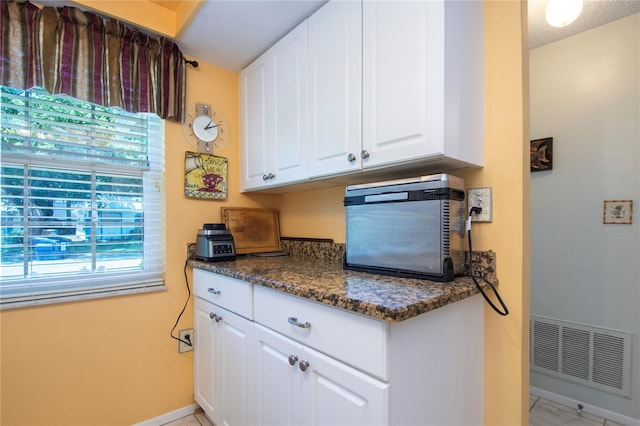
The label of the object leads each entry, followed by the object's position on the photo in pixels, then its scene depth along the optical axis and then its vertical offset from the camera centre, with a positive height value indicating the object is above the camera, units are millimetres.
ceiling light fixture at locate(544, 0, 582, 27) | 1400 +928
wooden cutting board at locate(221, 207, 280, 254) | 2006 -111
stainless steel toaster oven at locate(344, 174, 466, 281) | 1079 -60
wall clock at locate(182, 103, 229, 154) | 1897 +528
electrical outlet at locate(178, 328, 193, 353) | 1834 -760
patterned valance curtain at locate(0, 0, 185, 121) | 1371 +763
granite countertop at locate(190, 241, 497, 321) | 811 -251
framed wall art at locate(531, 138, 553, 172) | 2039 +381
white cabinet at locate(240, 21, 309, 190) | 1576 +555
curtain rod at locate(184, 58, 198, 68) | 1871 +912
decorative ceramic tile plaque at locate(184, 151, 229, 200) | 1874 +228
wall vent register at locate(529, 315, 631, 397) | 1754 -881
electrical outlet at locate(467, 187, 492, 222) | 1196 +36
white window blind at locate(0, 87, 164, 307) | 1404 +67
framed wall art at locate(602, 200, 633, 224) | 1739 -8
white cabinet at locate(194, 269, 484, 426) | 822 -492
